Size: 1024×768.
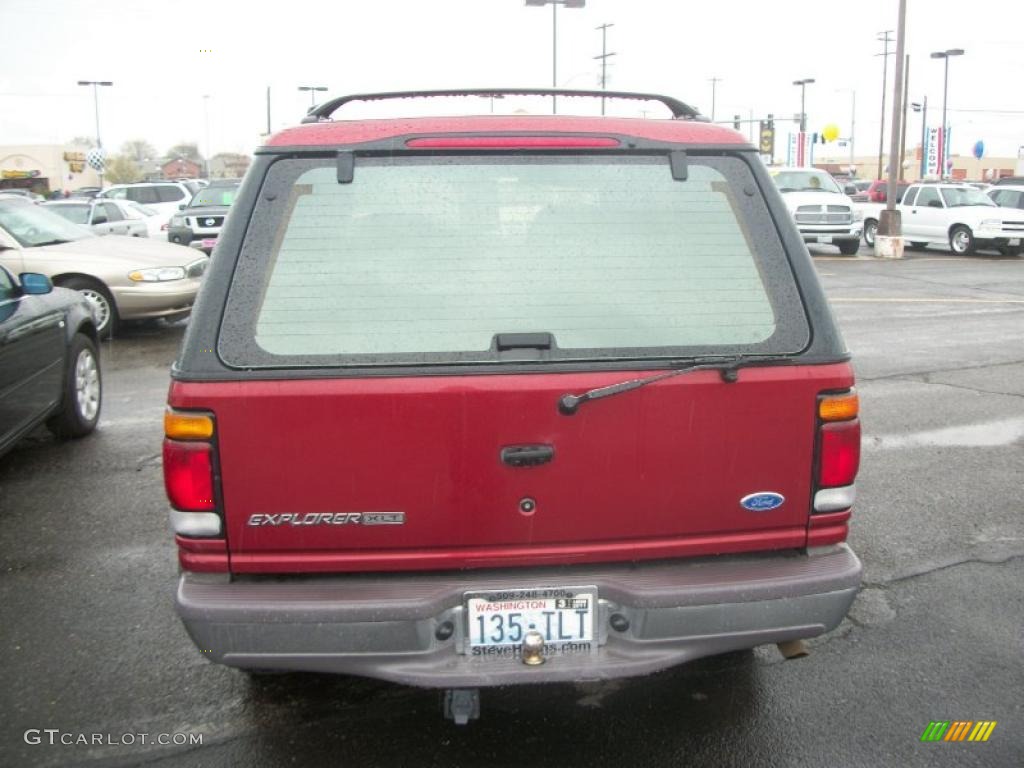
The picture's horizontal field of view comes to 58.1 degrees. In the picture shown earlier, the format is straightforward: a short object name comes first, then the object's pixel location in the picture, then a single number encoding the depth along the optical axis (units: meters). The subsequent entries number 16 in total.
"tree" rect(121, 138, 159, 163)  120.53
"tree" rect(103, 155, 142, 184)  101.69
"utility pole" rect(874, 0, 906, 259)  20.97
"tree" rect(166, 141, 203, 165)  113.81
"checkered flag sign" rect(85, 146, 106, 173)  56.59
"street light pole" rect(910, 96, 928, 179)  53.24
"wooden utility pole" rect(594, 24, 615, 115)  45.15
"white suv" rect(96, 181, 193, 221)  26.95
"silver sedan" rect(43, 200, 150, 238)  19.80
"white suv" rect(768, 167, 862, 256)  21.86
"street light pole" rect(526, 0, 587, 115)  25.92
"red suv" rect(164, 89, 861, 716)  2.47
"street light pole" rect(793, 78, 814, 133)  60.84
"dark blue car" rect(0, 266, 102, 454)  5.36
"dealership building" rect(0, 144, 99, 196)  88.25
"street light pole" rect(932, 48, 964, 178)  51.62
